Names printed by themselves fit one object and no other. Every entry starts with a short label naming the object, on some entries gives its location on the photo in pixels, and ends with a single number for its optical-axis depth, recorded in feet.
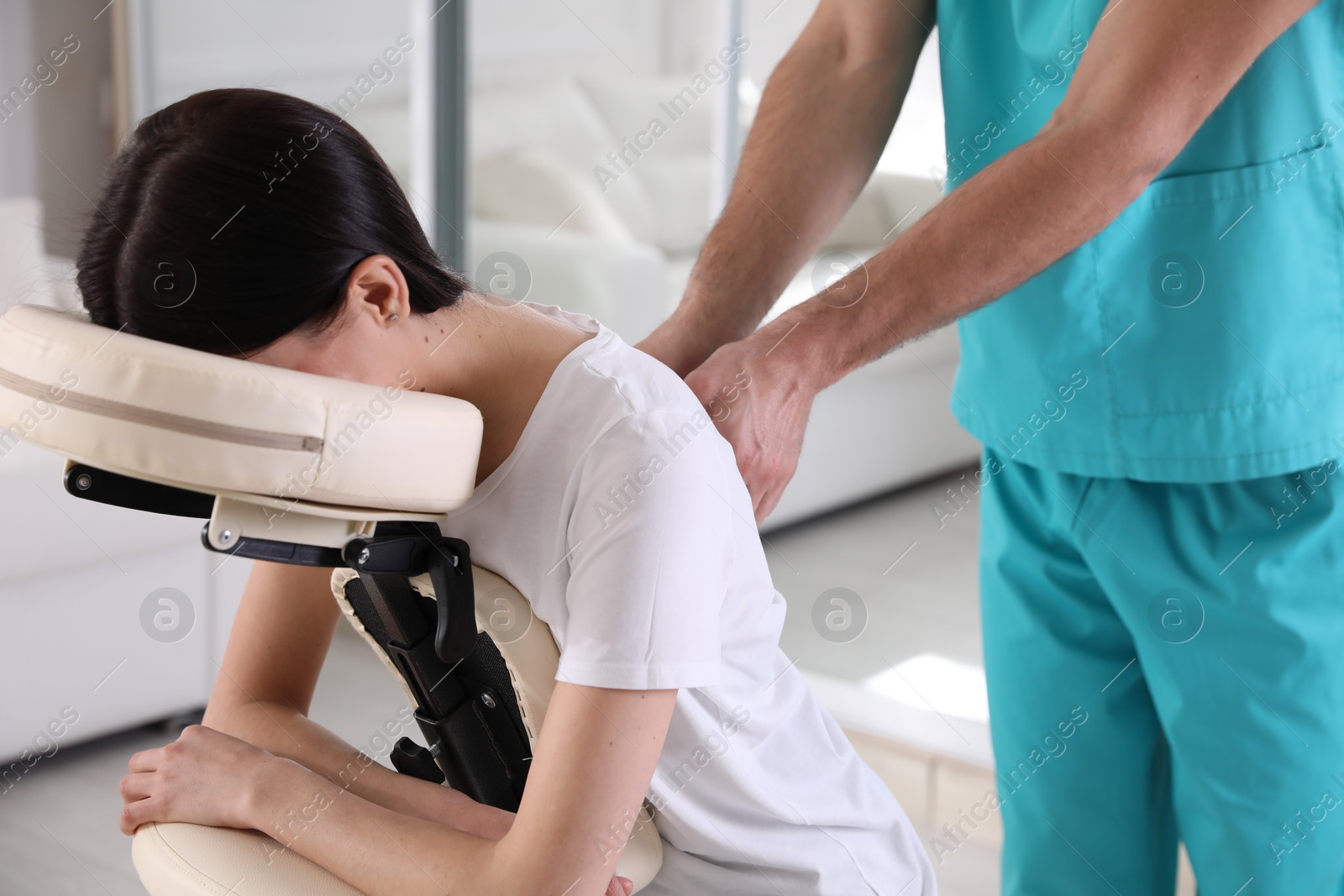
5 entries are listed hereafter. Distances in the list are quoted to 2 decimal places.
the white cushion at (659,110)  8.89
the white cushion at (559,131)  9.42
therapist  3.15
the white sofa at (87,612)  7.54
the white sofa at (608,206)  9.04
